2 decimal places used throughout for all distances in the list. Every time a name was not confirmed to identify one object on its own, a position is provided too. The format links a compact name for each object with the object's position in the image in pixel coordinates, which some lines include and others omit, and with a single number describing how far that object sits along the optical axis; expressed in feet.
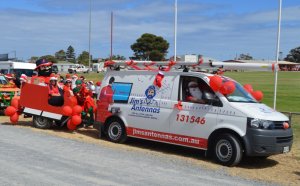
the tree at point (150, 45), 308.54
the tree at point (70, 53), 514.60
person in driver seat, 34.81
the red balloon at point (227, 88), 32.86
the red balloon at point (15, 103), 49.62
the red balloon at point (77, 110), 44.83
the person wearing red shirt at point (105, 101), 40.57
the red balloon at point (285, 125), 32.30
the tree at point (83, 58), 444.55
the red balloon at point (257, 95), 38.63
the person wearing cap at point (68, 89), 45.97
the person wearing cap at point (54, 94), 46.62
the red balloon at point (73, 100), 45.62
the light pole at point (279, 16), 47.44
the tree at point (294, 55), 524.93
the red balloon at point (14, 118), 49.16
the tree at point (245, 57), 546.18
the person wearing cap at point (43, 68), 55.97
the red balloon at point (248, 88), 38.94
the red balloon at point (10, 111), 49.01
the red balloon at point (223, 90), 32.88
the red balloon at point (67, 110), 44.83
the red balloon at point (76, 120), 44.09
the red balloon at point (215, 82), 33.01
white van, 31.45
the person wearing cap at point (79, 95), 46.93
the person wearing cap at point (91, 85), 69.51
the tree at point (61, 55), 485.40
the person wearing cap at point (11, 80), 67.74
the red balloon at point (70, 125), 44.57
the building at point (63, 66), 342.31
